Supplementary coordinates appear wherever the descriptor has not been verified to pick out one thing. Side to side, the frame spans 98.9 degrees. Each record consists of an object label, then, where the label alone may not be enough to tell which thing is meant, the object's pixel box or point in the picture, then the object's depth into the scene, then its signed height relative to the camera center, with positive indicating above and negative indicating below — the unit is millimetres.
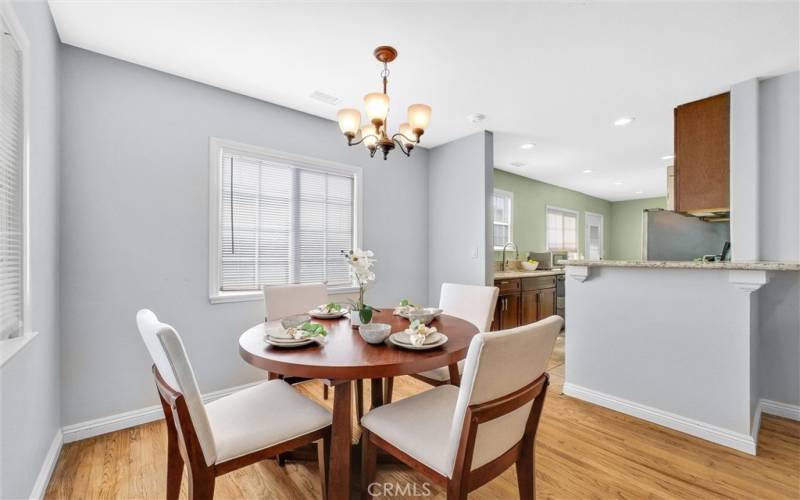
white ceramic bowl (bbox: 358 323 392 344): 1517 -378
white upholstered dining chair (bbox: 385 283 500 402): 2354 -397
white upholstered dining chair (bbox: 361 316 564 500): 1052 -651
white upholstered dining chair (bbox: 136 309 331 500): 1100 -691
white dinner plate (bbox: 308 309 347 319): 2121 -411
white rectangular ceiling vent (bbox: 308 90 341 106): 2754 +1239
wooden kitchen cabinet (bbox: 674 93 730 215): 2656 +745
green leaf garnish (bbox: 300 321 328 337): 1533 -366
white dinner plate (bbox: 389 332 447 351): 1421 -402
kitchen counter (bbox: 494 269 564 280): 4164 -336
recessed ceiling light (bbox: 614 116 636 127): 3242 +1241
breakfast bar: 2068 -632
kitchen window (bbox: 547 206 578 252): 6516 +393
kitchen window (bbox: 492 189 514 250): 5363 +500
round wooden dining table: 1244 -430
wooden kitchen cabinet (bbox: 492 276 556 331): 4160 -693
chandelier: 1876 +727
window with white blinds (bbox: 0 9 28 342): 1347 +269
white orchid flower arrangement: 1768 -100
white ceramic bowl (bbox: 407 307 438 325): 1964 -387
